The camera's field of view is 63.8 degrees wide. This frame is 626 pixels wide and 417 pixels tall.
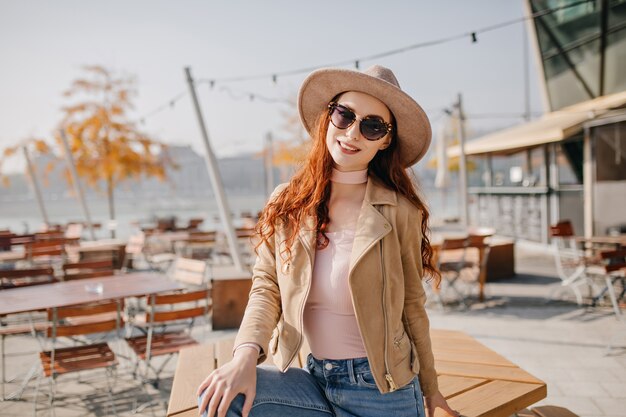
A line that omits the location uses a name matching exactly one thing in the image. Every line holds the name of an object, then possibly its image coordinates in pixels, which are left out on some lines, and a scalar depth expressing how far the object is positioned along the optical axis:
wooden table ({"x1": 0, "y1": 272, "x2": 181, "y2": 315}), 3.96
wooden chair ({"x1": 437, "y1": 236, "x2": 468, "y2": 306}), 6.49
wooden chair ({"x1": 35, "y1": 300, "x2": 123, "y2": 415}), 3.45
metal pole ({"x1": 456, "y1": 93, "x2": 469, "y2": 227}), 10.70
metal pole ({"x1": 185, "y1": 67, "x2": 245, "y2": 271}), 6.52
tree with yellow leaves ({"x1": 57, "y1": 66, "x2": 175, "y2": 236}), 17.30
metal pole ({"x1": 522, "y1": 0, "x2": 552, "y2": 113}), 12.83
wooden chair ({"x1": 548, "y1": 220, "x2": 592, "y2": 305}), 6.65
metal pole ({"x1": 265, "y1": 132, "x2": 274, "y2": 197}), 13.87
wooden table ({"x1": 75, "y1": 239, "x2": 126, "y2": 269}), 8.93
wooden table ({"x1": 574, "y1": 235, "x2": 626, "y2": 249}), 7.06
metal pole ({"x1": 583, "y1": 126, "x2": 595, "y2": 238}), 10.71
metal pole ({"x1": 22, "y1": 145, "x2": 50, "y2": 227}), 14.82
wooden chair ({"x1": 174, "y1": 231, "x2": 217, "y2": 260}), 9.47
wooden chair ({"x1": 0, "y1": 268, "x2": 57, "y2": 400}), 4.20
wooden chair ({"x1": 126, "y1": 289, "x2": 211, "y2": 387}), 3.84
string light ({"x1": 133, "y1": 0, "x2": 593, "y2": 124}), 6.52
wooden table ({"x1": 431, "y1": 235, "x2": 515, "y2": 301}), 8.37
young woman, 1.46
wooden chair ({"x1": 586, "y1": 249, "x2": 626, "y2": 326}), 5.08
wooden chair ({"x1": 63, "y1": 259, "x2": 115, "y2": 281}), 5.30
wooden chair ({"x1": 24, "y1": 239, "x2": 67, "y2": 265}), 8.58
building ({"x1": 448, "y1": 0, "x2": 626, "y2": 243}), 10.52
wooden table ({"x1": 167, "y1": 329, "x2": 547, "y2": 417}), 1.99
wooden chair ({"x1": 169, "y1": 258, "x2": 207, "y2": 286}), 5.16
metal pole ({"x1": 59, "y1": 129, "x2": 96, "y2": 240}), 10.73
